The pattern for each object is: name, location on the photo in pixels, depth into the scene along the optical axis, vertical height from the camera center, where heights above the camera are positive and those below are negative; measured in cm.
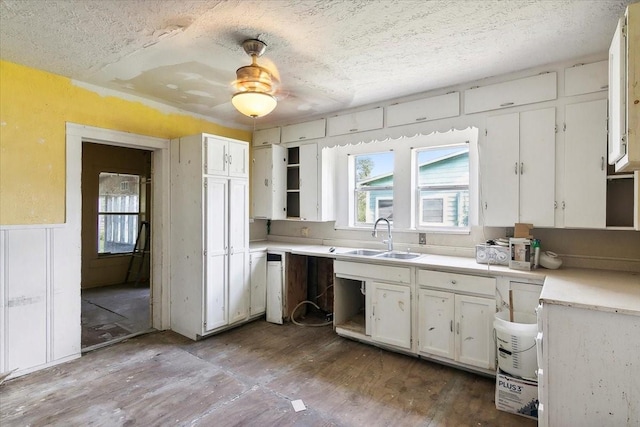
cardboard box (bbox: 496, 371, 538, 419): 209 -120
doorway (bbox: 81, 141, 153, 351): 535 -25
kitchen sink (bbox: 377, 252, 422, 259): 341 -46
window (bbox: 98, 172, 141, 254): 568 -1
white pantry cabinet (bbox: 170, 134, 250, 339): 332 -24
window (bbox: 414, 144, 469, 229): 331 +27
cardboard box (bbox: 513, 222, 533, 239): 263 -15
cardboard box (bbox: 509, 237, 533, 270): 255 -33
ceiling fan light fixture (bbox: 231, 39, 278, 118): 230 +96
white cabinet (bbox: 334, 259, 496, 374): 256 -87
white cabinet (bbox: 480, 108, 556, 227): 263 +37
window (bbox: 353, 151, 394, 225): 382 +30
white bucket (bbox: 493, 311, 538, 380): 215 -92
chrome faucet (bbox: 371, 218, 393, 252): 357 -28
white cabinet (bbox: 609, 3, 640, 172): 151 +58
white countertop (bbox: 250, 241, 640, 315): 166 -46
